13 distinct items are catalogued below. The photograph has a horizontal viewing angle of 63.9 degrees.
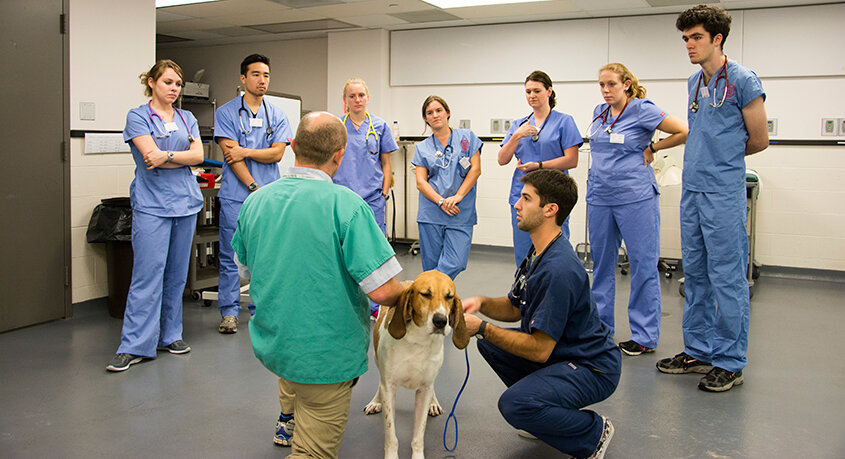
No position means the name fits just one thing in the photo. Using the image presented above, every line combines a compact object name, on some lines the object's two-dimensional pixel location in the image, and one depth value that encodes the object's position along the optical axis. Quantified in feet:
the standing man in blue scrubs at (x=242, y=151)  13.52
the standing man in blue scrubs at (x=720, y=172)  10.18
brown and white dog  6.96
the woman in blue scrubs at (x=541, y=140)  13.15
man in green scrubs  6.31
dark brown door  12.98
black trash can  14.33
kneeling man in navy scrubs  7.30
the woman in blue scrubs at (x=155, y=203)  11.42
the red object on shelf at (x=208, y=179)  16.52
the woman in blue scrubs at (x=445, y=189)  13.09
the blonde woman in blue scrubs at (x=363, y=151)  13.76
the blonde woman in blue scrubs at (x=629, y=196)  12.09
